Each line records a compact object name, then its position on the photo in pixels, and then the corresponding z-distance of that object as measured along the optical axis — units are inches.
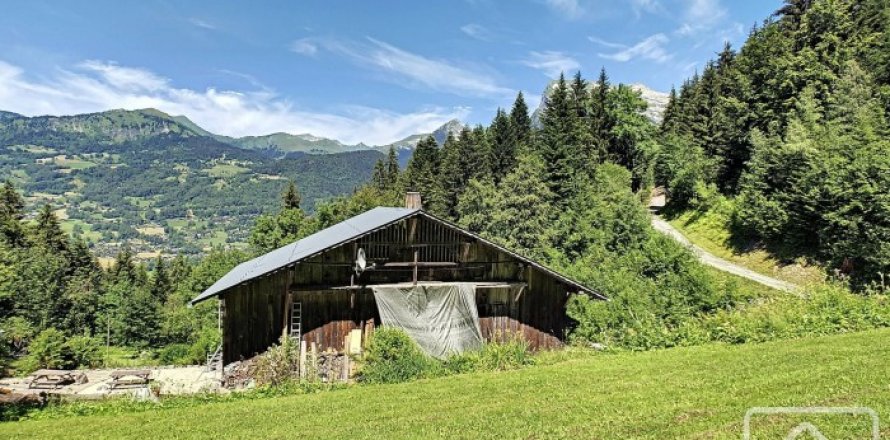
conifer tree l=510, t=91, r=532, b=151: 2679.6
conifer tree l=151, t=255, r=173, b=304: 3531.0
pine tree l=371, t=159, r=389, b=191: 3730.3
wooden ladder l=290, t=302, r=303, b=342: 805.2
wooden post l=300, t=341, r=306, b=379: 804.0
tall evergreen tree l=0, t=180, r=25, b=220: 3053.6
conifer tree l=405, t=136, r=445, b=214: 2701.8
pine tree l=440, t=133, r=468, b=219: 2694.4
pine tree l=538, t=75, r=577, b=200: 2174.0
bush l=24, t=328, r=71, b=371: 1530.5
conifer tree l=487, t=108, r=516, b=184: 2568.9
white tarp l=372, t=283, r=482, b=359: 805.2
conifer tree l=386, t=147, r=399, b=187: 3644.2
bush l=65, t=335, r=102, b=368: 1633.9
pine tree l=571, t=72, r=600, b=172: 2288.4
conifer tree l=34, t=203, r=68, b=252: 3081.2
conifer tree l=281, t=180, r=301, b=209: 3075.8
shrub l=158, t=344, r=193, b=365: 1913.1
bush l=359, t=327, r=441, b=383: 681.6
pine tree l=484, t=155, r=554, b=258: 1999.5
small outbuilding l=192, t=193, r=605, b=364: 805.2
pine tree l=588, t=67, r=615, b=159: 2719.7
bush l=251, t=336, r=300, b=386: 786.8
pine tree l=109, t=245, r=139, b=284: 3553.2
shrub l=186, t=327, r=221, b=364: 1610.5
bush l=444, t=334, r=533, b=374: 675.4
